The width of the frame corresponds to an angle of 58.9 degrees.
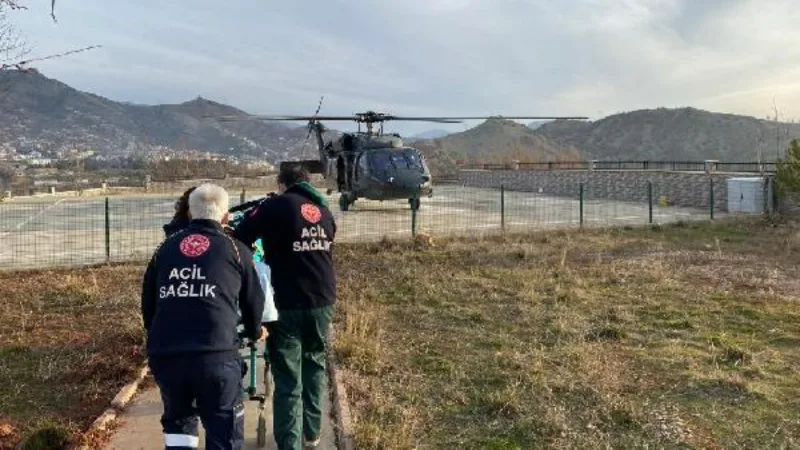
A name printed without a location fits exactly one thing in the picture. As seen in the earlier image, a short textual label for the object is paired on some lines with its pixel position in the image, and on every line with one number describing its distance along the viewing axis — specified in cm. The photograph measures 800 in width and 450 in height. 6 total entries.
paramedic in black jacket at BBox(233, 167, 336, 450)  474
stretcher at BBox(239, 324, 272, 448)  493
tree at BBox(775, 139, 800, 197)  2019
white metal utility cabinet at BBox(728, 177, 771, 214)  2377
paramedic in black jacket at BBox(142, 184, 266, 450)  362
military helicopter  1906
